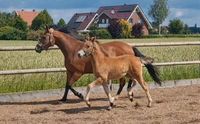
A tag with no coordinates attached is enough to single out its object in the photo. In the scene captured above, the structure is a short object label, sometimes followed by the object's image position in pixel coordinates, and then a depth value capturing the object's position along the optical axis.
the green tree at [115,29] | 71.33
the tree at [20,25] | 73.19
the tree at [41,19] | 81.44
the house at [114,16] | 95.50
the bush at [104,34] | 63.93
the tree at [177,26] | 99.81
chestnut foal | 9.44
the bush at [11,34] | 65.17
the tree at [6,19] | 78.19
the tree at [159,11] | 149.25
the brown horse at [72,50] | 10.85
